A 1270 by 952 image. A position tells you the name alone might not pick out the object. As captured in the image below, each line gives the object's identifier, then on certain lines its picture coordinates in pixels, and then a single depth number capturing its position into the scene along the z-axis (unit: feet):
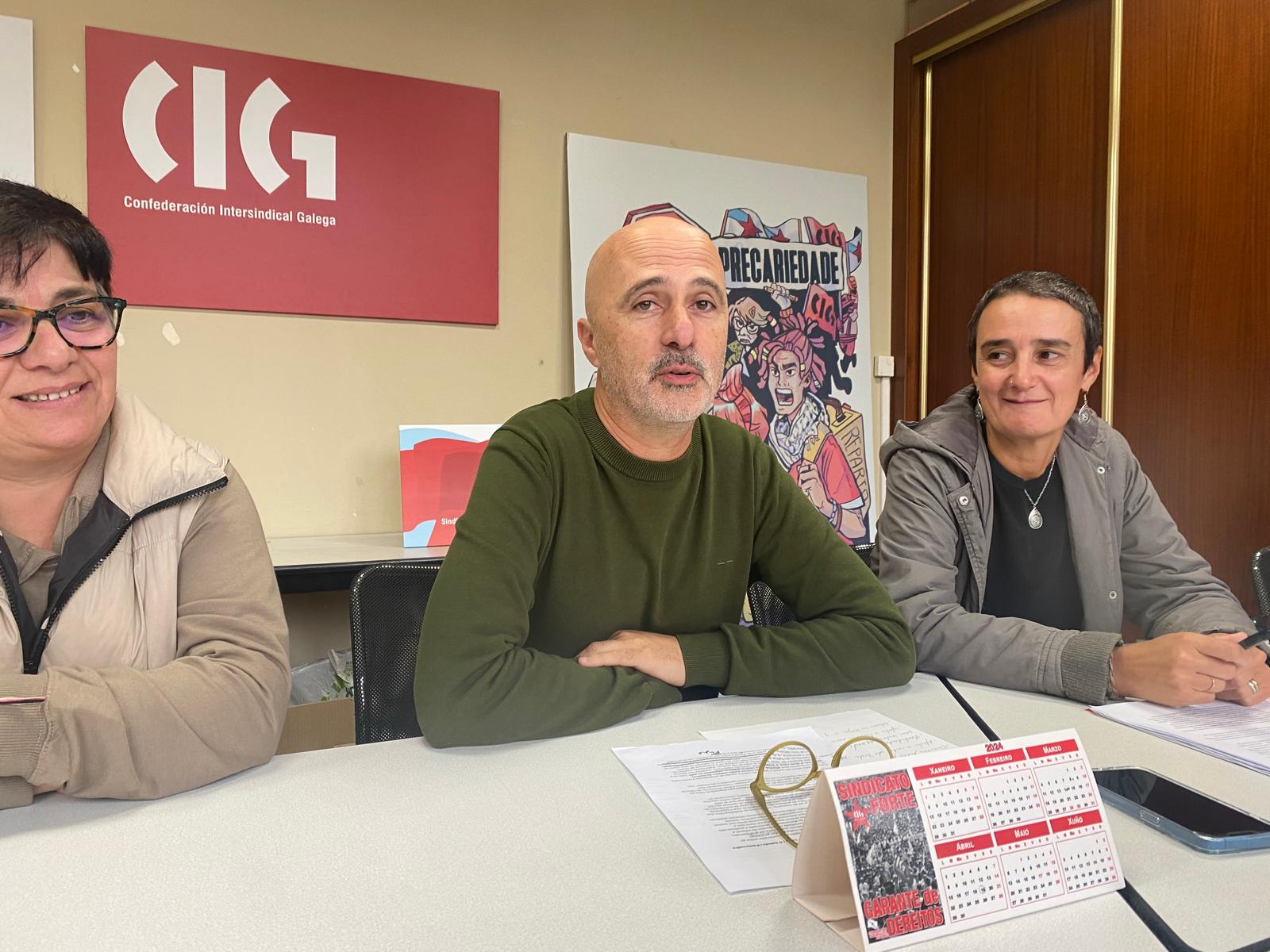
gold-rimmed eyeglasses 3.19
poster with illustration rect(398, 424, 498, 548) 8.96
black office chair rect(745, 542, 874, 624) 5.71
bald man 4.11
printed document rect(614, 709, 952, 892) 2.78
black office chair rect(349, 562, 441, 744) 4.73
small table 7.54
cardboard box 6.84
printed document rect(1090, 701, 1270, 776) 3.78
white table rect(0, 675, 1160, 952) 2.39
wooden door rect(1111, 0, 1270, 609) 8.72
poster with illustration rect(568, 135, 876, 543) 10.88
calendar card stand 2.40
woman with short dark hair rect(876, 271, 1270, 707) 5.87
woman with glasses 3.79
